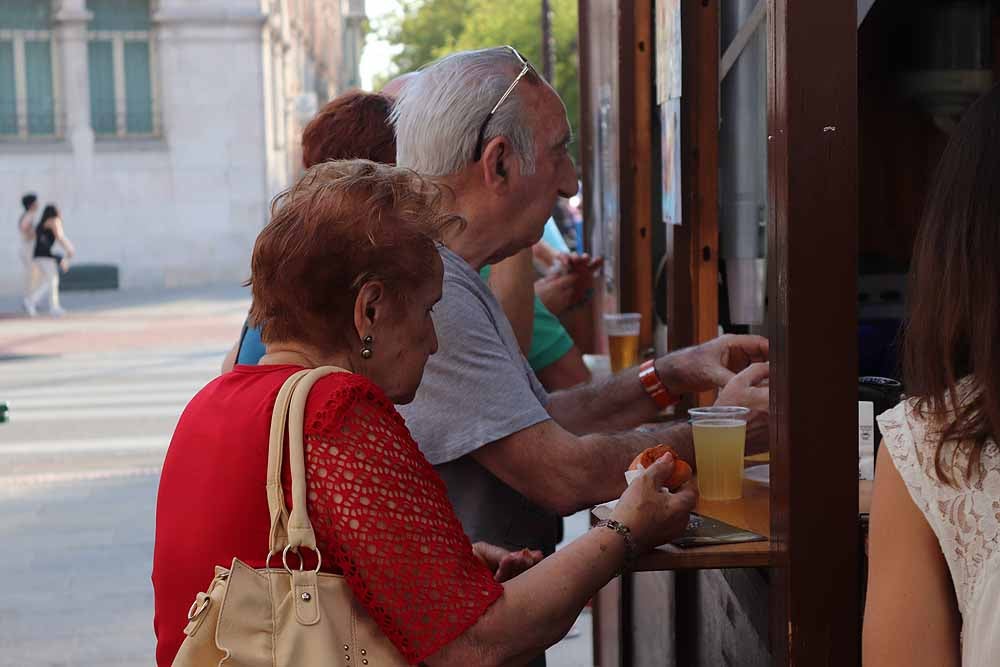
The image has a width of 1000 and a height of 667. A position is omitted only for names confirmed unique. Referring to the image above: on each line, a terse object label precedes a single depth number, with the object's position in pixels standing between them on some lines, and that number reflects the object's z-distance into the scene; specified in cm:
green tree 4188
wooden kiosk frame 189
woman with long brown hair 146
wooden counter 204
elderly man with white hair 240
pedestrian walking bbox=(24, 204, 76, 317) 2072
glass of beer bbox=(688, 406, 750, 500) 241
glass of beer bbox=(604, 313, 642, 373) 434
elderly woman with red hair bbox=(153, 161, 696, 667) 176
